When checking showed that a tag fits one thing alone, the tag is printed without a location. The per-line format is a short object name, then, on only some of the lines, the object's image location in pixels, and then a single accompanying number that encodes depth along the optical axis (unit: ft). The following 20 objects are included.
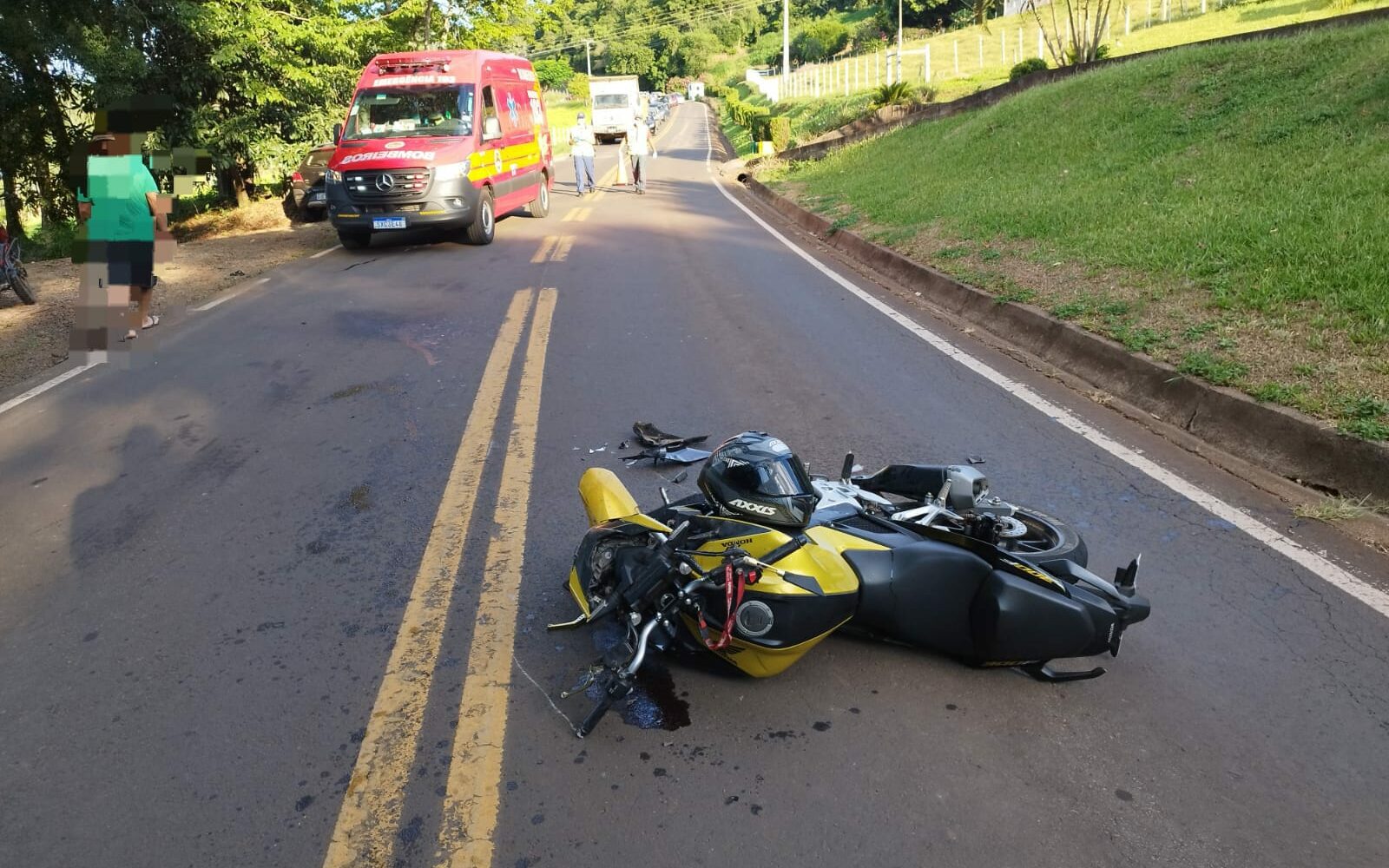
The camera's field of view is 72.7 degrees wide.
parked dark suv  58.85
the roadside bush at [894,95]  92.07
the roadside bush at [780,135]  114.62
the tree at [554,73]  257.75
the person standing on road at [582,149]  73.87
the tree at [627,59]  388.37
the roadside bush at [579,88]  302.04
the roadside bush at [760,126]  122.93
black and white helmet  11.01
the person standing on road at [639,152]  77.92
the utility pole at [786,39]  164.14
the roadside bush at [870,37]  224.53
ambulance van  43.50
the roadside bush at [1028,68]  73.82
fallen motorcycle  10.33
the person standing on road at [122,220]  29.30
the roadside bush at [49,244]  53.16
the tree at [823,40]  260.62
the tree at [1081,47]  74.49
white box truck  151.43
